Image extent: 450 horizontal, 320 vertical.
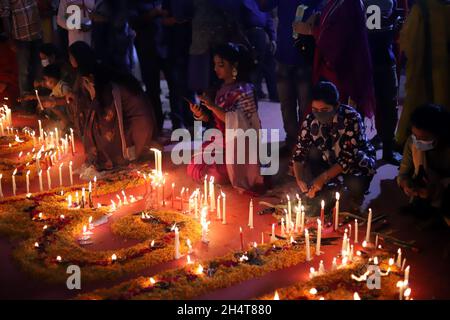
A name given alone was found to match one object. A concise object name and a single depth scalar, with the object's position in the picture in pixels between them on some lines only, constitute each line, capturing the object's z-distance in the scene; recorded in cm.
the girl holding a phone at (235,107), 548
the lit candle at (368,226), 436
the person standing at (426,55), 546
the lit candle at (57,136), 671
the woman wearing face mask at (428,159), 452
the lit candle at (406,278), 353
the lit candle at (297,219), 454
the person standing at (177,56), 735
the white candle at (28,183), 545
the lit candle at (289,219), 456
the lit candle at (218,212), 496
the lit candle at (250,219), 470
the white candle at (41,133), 703
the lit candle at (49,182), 559
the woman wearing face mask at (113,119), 618
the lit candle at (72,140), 679
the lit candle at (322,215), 442
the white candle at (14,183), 543
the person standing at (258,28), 695
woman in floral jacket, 486
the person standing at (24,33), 841
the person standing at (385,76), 599
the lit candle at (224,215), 489
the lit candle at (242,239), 426
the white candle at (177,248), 417
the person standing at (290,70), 625
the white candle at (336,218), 452
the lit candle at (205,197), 506
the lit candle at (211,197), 502
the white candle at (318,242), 419
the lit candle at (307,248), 406
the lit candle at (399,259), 386
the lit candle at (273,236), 440
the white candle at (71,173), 574
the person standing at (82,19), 743
